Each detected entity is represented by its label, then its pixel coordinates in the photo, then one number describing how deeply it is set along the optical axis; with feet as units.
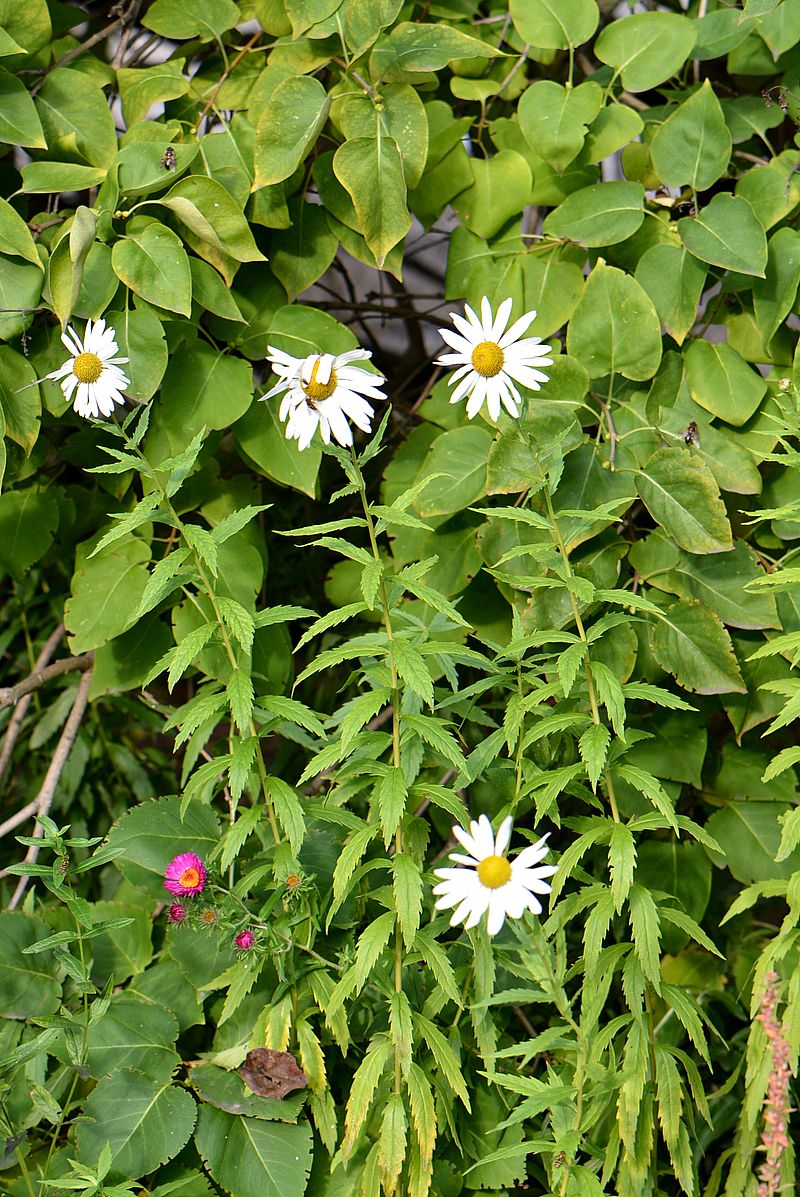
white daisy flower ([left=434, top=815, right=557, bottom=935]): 4.14
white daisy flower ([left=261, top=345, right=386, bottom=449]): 4.37
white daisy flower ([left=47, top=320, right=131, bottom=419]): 4.58
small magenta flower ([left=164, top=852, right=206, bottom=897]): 4.44
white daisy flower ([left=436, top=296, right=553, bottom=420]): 4.40
